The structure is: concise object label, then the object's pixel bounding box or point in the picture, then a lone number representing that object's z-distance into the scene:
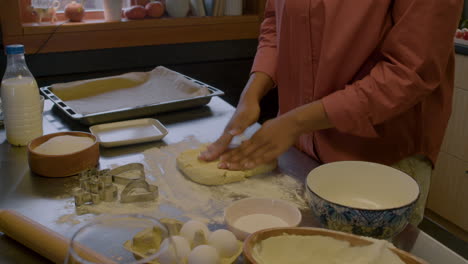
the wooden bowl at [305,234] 0.70
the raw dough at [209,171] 1.12
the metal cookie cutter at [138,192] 1.03
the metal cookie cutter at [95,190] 1.01
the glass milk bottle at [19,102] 1.25
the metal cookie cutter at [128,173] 1.09
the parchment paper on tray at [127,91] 1.61
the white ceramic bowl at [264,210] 0.92
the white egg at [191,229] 0.79
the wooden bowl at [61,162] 1.11
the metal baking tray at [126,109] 1.45
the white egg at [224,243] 0.79
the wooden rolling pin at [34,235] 0.79
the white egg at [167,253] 0.54
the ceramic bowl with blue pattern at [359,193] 0.83
